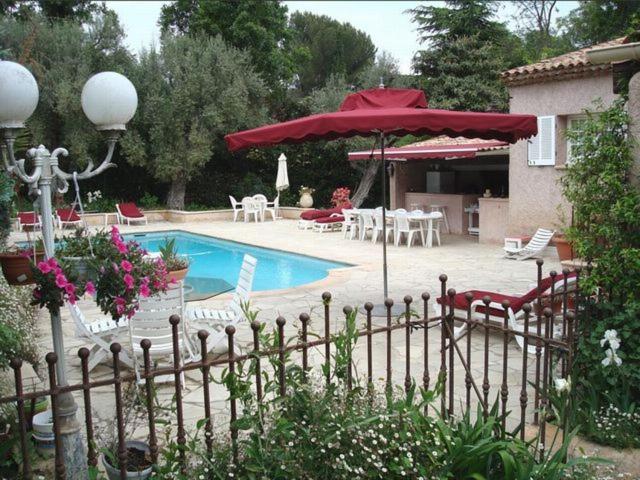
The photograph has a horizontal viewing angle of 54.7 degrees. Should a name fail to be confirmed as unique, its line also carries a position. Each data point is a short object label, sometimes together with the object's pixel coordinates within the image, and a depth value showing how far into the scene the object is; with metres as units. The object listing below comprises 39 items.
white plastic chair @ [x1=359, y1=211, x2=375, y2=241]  15.79
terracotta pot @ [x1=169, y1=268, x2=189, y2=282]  6.52
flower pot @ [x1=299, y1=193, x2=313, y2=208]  23.97
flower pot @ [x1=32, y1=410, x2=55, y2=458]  3.60
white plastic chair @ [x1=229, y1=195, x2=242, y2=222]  22.99
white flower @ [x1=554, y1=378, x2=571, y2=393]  3.13
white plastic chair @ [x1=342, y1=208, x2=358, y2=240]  16.78
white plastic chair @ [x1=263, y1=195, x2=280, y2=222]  23.11
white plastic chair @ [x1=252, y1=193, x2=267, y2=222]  22.78
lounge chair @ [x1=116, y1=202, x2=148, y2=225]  21.73
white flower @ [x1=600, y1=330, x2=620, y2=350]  3.87
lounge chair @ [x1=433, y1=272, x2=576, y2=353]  5.89
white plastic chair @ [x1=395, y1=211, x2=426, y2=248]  14.57
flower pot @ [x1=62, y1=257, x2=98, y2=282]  3.01
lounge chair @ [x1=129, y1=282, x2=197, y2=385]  5.22
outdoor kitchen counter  17.25
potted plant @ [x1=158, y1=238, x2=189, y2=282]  6.61
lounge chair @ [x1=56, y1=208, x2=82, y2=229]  19.52
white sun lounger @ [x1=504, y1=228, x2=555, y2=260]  12.55
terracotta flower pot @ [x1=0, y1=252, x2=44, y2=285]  3.12
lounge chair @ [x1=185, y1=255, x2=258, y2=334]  6.02
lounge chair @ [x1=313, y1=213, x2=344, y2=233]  18.78
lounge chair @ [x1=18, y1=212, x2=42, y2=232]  18.84
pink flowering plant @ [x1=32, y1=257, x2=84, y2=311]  2.88
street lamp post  2.99
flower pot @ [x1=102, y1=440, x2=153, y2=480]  3.16
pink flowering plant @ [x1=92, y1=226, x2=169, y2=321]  3.04
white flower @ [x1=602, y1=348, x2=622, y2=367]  3.88
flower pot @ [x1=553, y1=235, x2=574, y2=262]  10.68
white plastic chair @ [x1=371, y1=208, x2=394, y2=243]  15.17
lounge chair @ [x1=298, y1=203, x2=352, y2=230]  19.22
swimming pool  10.60
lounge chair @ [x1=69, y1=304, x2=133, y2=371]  5.40
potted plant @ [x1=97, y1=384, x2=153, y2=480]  3.19
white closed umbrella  22.98
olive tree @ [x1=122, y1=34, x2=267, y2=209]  22.34
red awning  14.34
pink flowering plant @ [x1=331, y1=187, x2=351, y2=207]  22.00
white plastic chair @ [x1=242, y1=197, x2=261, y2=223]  22.66
